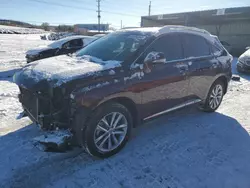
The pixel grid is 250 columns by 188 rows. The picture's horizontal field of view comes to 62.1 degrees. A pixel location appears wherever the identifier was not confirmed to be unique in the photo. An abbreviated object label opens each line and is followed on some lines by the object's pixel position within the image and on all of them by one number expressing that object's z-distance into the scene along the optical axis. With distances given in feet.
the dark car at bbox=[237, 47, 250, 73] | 31.24
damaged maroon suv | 8.86
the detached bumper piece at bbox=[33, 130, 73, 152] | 8.57
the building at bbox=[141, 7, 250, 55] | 68.25
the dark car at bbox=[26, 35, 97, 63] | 30.78
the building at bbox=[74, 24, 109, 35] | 249.71
